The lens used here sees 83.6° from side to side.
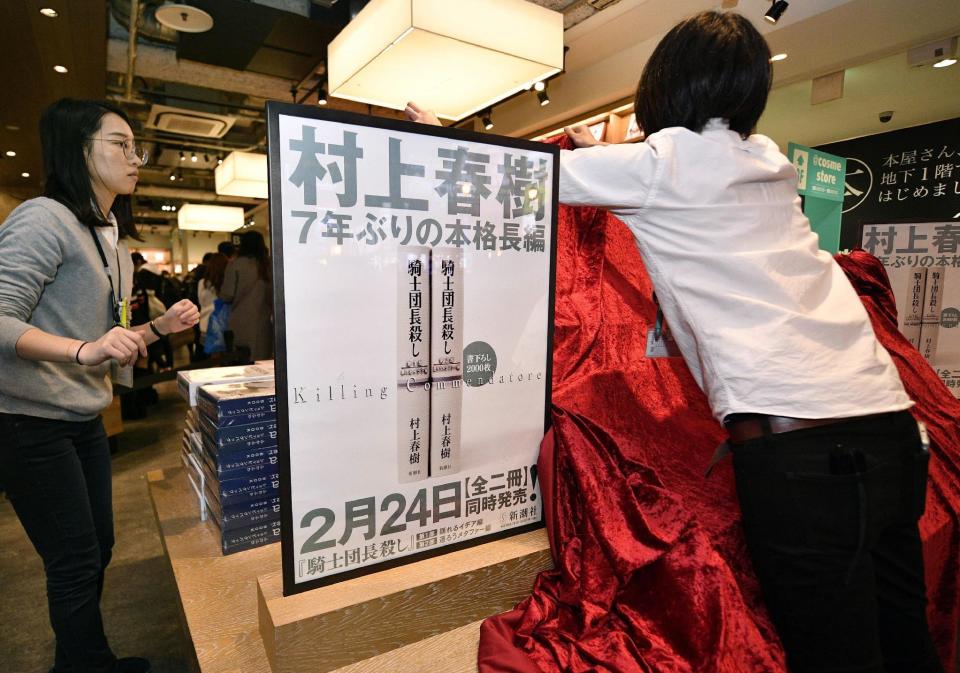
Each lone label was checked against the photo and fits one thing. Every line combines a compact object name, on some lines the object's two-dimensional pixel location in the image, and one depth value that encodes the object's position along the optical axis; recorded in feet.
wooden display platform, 3.40
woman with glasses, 3.92
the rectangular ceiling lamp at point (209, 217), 28.27
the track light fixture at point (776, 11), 9.01
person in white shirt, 3.01
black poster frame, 3.21
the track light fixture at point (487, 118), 17.43
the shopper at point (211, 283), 16.84
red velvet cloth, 3.55
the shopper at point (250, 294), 13.32
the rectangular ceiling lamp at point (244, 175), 17.26
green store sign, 9.11
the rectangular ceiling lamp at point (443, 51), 8.65
